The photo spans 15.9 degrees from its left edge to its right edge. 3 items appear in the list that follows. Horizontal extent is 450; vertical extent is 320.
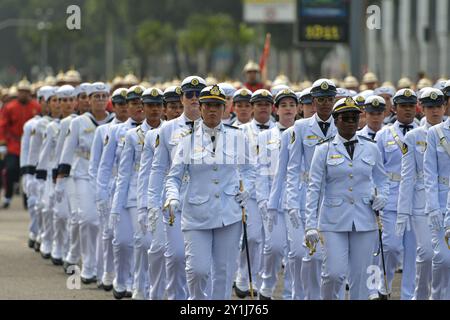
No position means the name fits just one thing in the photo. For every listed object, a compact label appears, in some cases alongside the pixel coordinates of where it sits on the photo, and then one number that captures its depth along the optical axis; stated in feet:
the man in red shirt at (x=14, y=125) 94.02
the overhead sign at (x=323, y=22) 103.96
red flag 93.50
